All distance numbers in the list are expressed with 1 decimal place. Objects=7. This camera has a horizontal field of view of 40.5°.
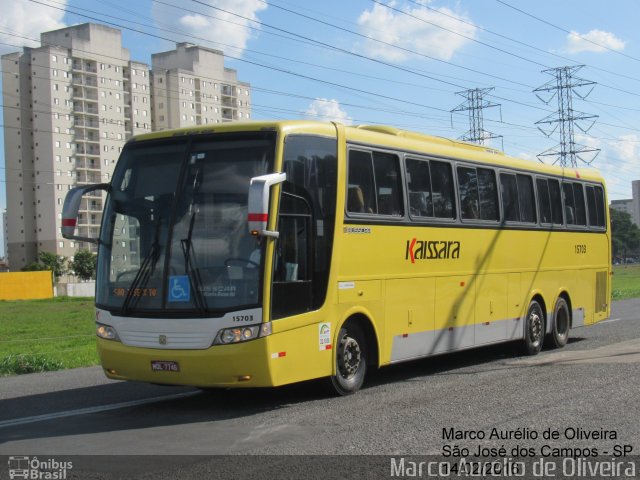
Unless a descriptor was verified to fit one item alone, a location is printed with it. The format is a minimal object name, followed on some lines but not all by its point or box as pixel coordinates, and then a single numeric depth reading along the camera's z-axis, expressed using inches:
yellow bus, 381.4
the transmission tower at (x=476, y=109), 2659.9
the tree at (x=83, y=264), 4557.1
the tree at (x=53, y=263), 4495.6
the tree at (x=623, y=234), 5836.6
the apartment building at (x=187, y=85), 5270.7
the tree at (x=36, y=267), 4414.4
